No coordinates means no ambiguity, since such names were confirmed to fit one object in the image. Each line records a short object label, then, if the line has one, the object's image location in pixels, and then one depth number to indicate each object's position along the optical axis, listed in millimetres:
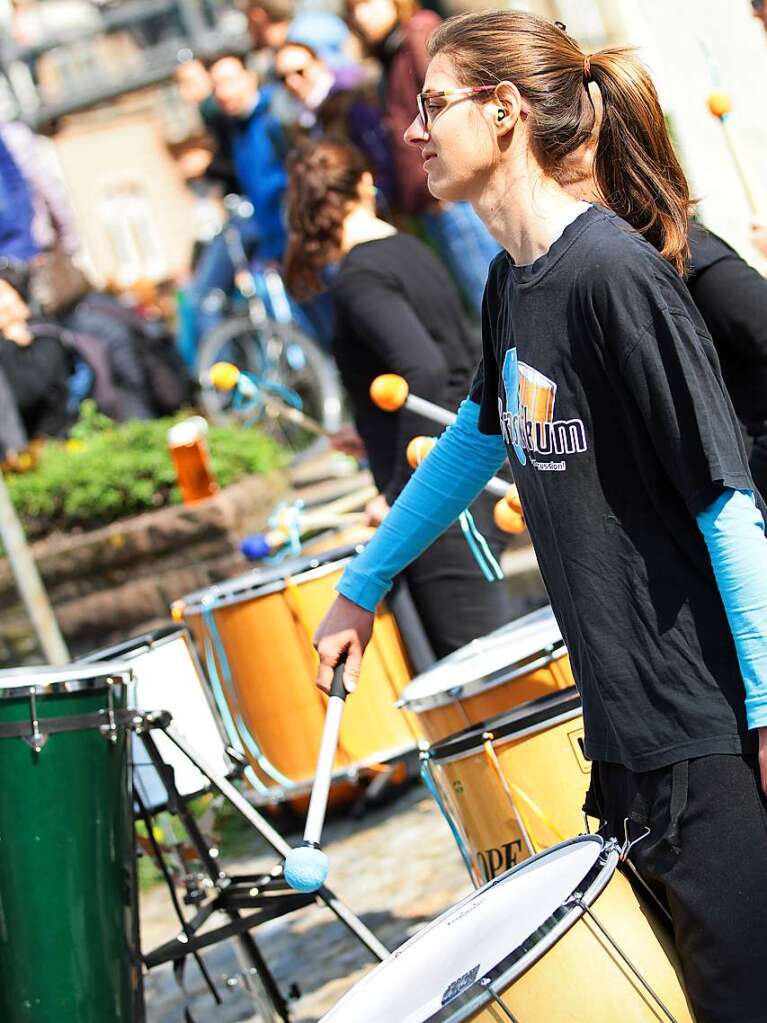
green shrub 14312
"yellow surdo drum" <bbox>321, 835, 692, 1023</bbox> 3361
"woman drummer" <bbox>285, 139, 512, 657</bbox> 7852
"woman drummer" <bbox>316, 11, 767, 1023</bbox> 3535
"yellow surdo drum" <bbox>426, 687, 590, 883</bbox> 5121
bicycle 16562
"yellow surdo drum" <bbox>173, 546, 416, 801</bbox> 8484
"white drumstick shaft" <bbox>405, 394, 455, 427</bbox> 6684
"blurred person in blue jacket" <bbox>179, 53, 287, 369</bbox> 14516
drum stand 6258
